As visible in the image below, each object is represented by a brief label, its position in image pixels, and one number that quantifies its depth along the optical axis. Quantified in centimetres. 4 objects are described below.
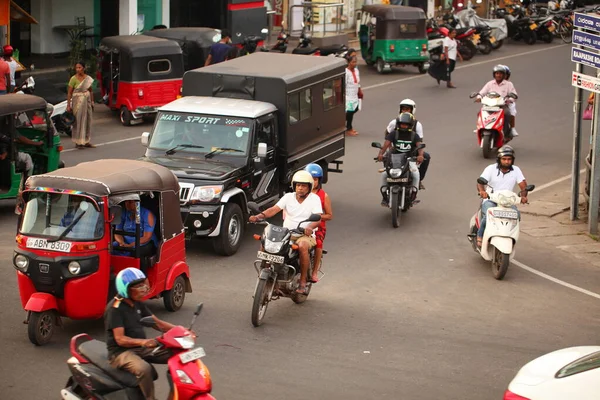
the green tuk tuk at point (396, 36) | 3147
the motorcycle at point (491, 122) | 2095
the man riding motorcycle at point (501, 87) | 2123
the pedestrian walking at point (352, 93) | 2294
